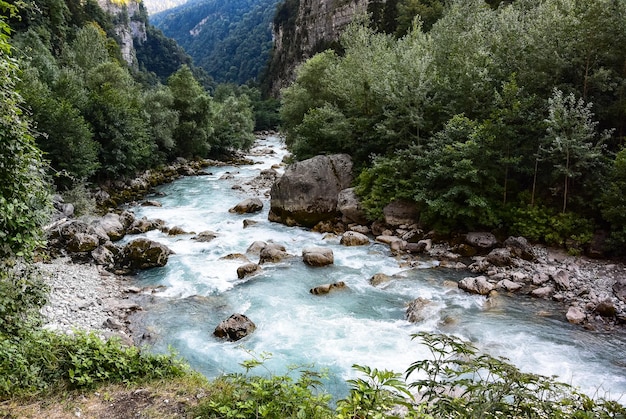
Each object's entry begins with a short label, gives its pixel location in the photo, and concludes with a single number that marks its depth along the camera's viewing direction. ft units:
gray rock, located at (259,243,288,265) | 55.67
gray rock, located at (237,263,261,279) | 50.51
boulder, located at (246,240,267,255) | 59.47
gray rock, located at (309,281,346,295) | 45.73
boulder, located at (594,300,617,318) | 37.45
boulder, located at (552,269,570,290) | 43.47
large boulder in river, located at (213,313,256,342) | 36.44
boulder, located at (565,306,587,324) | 37.35
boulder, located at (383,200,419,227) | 65.67
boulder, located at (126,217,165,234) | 68.54
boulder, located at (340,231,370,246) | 61.62
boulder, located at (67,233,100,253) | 55.93
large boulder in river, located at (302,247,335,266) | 53.52
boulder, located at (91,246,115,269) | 53.72
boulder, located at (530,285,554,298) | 42.70
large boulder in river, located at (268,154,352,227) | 73.10
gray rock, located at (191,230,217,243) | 64.76
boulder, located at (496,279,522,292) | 44.27
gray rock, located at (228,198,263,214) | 81.60
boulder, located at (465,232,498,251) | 55.16
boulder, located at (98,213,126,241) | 64.03
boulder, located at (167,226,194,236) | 67.92
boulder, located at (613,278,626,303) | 39.99
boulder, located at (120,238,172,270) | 54.60
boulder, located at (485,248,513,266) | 49.55
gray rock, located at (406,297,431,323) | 38.80
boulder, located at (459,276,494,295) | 43.78
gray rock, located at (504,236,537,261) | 50.55
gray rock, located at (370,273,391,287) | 47.85
